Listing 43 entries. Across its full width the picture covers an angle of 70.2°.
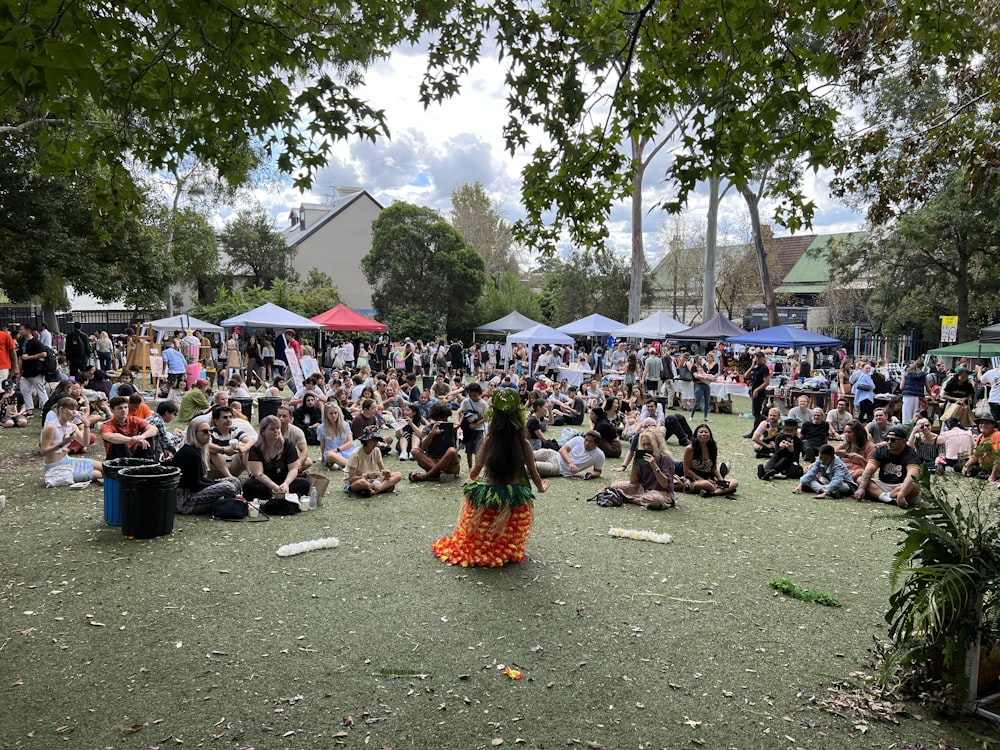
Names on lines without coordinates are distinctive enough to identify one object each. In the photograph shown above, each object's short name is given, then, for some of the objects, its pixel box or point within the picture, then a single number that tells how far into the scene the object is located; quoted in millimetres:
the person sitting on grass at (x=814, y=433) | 11539
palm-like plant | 3930
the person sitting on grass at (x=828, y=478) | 9648
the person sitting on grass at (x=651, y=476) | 8664
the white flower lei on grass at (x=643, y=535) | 7320
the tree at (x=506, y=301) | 40656
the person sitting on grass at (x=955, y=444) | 11164
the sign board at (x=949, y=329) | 23172
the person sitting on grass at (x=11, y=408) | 13418
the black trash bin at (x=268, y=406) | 14023
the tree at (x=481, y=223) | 52344
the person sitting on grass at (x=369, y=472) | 9062
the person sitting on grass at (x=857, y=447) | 10291
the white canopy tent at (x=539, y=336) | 25688
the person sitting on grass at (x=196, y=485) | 7730
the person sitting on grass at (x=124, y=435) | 8359
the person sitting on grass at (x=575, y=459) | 10648
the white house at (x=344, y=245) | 45756
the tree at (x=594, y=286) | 41188
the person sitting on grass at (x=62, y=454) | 8938
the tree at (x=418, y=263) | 37625
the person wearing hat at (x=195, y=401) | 12734
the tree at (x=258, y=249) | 43875
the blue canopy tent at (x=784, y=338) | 21281
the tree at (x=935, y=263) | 24328
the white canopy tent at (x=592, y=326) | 26562
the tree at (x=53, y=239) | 17203
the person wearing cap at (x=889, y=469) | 9391
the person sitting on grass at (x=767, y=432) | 12852
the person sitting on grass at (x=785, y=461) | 10922
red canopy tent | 25719
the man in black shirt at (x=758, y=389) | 16078
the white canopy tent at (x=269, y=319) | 21422
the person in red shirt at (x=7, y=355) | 13188
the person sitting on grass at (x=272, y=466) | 8070
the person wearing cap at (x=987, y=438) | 9898
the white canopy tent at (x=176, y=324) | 24895
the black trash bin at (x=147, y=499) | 6754
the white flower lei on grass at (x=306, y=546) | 6578
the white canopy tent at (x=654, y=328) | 24812
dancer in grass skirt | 6332
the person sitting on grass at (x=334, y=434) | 11117
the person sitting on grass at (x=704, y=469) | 9539
